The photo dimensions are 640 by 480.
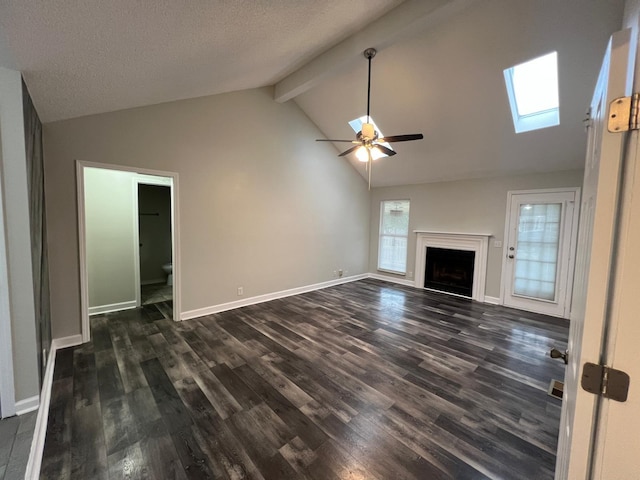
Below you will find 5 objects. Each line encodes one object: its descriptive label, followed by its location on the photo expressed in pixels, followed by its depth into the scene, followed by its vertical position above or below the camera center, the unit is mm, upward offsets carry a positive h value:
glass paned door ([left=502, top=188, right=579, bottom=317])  4102 -318
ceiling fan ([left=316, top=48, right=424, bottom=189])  2945 +1000
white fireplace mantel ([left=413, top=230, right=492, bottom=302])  4926 -377
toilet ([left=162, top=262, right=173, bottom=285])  5356 -1051
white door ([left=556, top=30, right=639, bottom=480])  688 -63
